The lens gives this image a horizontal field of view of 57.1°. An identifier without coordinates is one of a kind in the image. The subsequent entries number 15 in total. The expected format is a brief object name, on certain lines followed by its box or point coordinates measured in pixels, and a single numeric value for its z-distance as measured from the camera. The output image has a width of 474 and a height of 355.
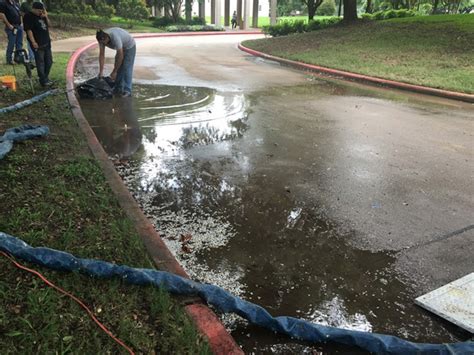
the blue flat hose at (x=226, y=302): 2.61
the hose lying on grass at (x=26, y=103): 6.75
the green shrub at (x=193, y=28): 33.99
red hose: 2.43
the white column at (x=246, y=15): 43.27
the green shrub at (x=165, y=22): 38.19
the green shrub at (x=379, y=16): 23.30
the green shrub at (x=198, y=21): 40.38
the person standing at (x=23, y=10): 11.27
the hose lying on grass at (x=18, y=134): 5.00
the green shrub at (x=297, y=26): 24.55
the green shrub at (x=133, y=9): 35.39
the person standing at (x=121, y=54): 8.29
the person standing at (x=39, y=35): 8.39
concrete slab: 2.95
